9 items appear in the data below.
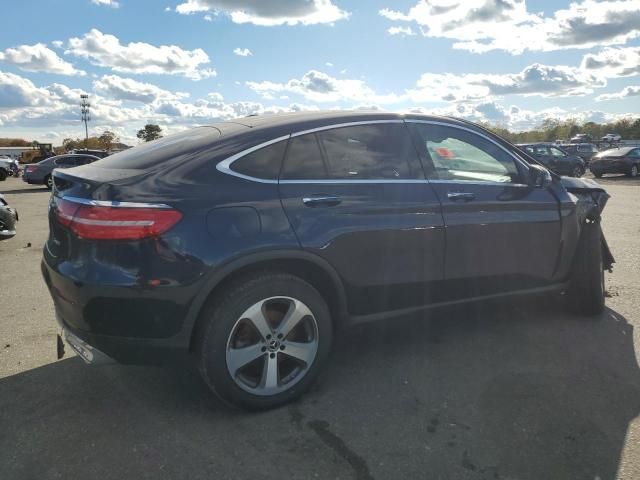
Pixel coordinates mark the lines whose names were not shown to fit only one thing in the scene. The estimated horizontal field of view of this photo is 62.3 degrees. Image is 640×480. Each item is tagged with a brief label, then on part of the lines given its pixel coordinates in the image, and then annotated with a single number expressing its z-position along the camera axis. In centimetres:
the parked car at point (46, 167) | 2110
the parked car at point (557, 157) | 2652
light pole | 8094
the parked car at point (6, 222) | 703
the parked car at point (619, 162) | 2539
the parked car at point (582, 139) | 5929
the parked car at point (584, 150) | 3566
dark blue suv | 267
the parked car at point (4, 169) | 2856
